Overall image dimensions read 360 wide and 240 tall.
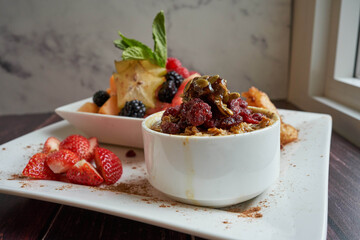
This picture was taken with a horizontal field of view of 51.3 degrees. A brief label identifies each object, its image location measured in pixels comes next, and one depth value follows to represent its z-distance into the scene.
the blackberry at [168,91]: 0.38
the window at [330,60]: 0.43
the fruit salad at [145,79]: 0.39
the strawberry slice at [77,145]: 0.34
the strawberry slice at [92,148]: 0.34
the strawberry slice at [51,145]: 0.36
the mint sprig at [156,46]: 0.40
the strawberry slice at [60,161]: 0.30
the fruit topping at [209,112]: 0.24
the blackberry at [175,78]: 0.39
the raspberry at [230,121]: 0.25
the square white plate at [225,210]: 0.21
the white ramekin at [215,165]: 0.23
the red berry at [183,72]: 0.41
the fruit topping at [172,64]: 0.42
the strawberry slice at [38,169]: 0.30
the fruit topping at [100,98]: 0.41
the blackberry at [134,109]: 0.37
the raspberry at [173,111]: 0.26
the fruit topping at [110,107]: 0.39
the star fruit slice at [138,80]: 0.39
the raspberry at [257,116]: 0.27
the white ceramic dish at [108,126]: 0.36
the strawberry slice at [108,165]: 0.30
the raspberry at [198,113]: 0.24
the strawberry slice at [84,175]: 0.29
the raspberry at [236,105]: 0.25
